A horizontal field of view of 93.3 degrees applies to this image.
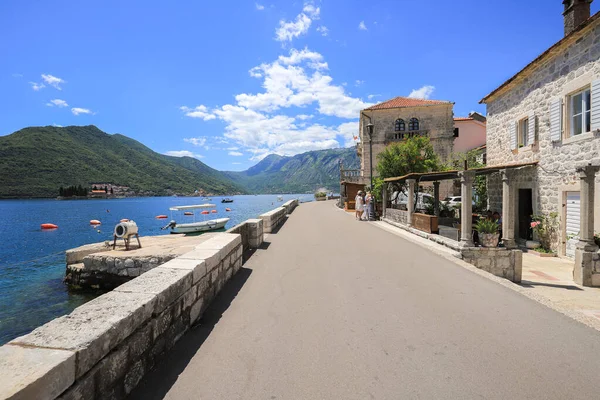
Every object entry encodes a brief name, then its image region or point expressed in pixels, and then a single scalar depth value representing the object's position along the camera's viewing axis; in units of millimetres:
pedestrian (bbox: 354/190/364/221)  17891
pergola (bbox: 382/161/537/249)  8227
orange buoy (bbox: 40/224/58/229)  34188
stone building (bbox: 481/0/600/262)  8383
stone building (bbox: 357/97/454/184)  28672
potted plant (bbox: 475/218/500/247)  8234
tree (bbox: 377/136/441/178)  18219
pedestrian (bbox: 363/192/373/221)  17481
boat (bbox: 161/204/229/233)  28297
